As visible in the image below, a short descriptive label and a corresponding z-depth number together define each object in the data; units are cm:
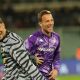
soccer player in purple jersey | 1767
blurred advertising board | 3852
